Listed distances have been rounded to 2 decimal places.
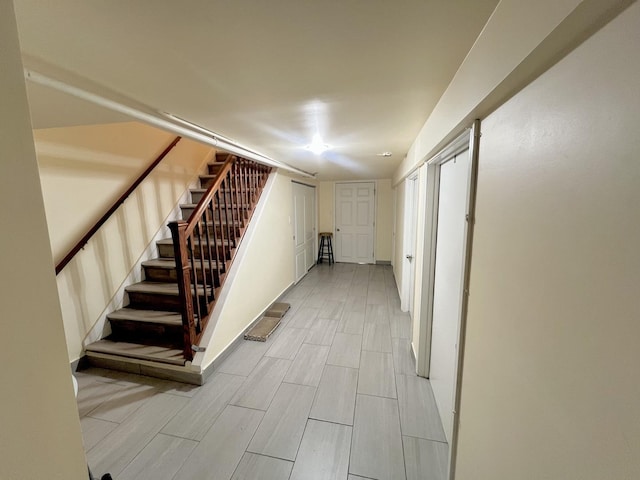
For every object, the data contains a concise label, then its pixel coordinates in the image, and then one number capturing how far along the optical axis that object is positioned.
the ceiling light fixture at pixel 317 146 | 2.24
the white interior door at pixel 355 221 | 5.97
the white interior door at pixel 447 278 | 1.42
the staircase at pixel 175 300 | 2.09
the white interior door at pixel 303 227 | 4.54
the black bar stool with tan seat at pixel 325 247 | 6.16
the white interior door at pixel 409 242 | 3.11
